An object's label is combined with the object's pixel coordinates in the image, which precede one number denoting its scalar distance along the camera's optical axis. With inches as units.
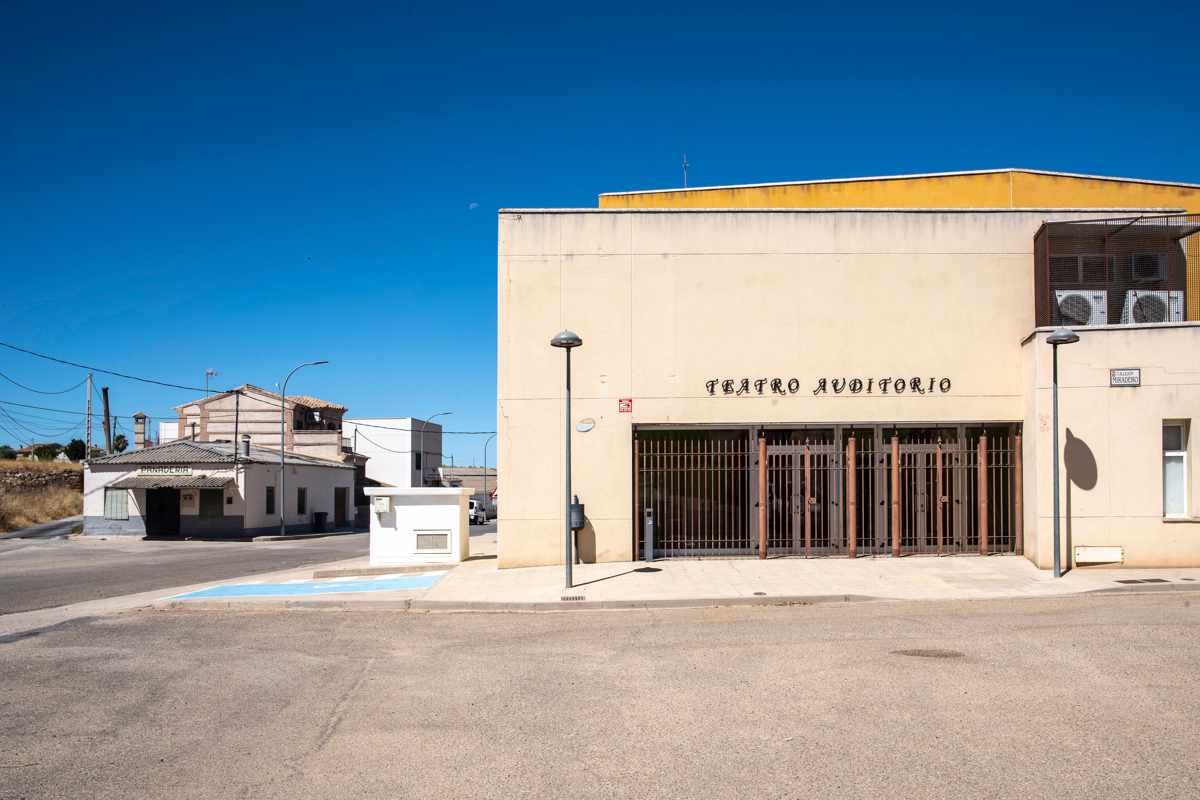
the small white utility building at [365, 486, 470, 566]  768.9
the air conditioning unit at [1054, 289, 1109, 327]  695.7
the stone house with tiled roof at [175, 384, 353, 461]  2379.4
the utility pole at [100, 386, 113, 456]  2197.3
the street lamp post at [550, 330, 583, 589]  563.8
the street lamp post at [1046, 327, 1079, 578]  572.7
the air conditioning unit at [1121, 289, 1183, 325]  711.1
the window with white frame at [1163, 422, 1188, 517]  639.1
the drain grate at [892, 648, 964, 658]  361.4
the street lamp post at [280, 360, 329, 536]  1604.3
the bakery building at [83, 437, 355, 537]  1614.2
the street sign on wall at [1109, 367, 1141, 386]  631.2
